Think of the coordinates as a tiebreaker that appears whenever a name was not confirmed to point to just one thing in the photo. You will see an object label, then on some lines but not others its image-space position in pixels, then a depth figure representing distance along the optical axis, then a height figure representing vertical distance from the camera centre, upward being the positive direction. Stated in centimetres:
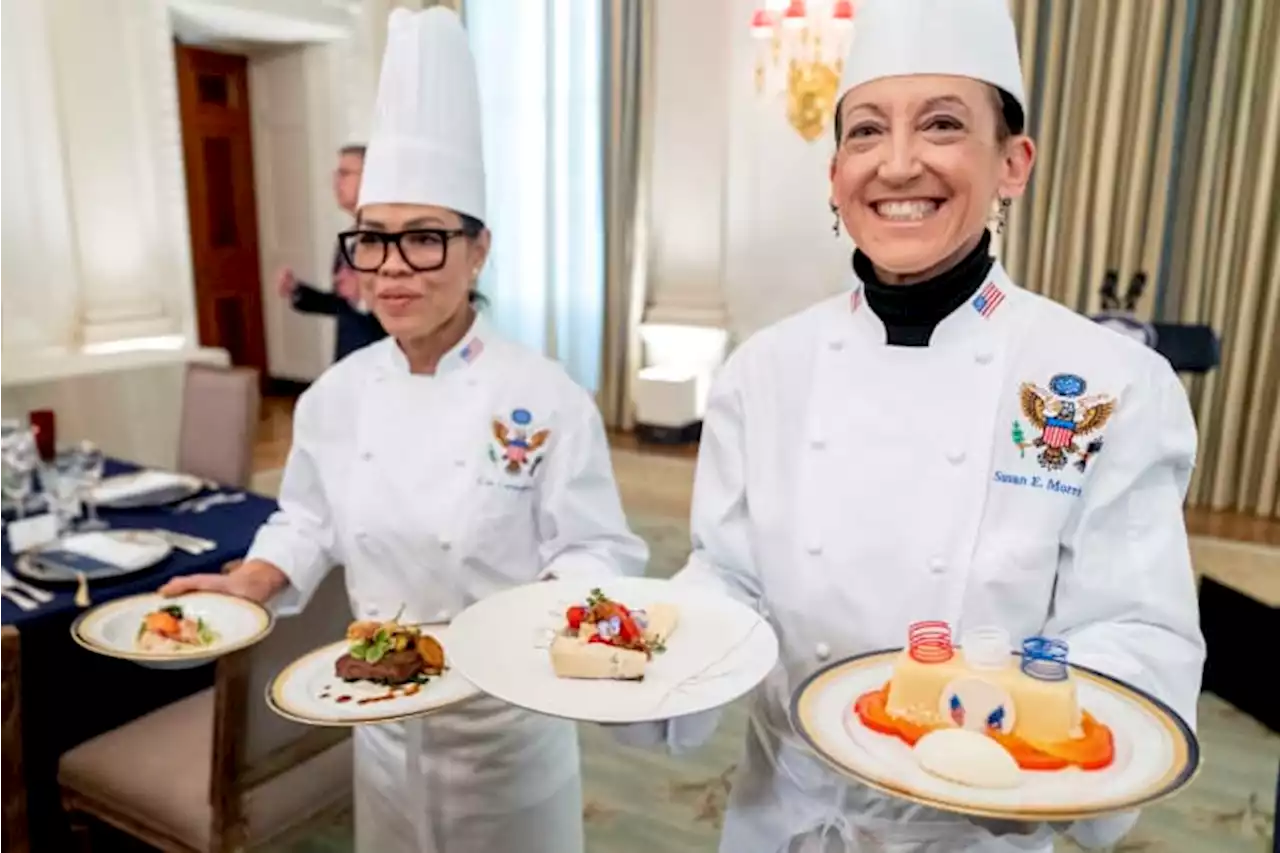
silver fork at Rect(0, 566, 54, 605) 174 -67
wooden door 614 -1
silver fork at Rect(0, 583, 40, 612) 170 -67
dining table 175 -89
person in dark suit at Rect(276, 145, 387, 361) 318 -33
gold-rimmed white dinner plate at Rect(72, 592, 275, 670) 124 -54
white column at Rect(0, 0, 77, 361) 416 -1
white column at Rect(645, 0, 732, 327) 509 +24
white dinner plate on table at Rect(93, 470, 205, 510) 229 -66
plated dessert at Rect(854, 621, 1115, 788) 76 -39
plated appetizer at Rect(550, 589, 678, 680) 96 -41
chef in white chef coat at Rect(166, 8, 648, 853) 131 -35
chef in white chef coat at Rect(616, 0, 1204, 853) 89 -23
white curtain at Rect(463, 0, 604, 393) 557 +18
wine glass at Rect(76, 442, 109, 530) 217 -59
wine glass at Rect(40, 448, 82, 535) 214 -60
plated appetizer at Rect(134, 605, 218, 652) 126 -54
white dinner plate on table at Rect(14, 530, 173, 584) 181 -66
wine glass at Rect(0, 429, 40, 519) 217 -56
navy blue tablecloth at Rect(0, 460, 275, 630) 170 -68
